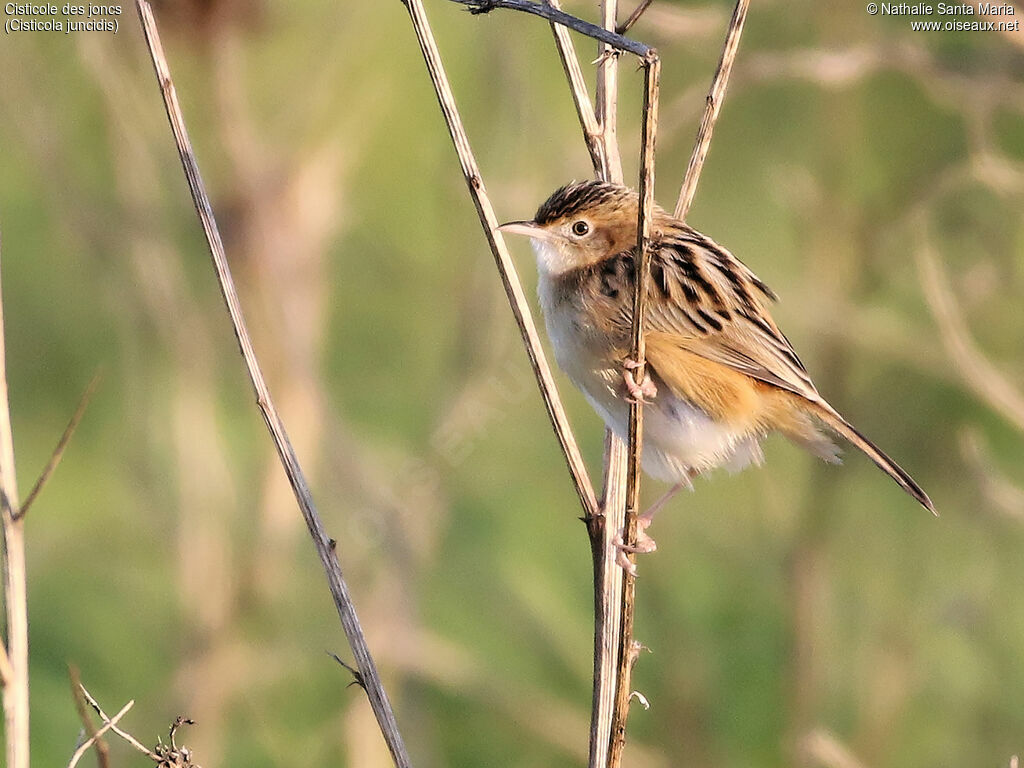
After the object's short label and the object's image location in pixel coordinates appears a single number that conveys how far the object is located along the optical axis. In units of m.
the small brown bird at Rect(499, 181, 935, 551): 6.47
